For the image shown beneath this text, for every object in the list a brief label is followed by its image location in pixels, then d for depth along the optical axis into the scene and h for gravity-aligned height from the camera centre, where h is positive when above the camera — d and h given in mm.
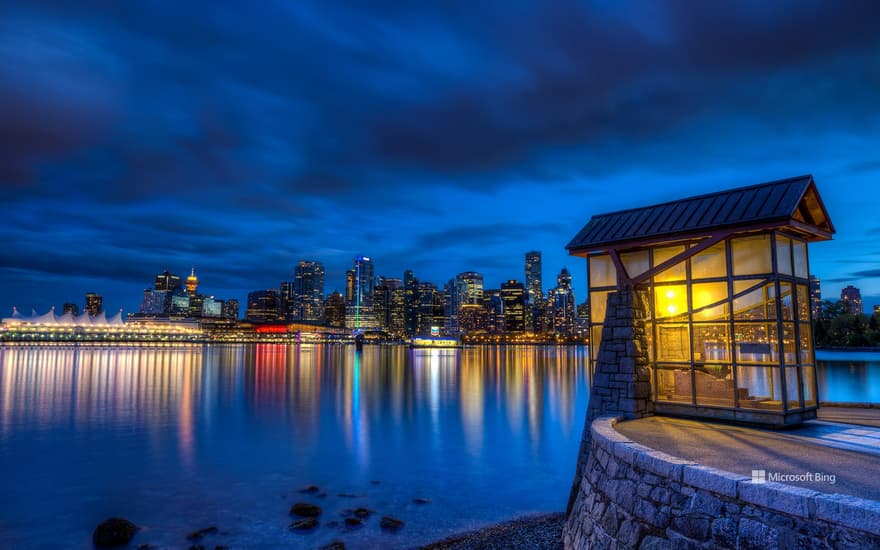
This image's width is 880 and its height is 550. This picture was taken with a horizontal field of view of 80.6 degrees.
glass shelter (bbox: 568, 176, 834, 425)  12133 +457
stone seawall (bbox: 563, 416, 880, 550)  5359 -2375
